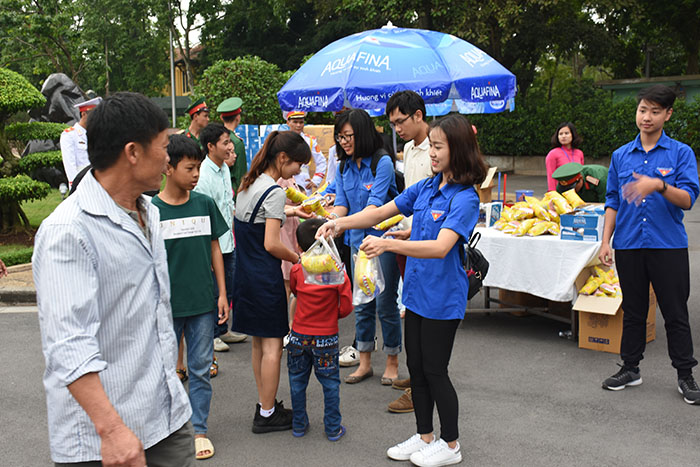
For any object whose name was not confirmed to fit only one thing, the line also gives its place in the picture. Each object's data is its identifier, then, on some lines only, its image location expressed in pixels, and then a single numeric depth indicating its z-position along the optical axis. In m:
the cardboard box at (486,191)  9.87
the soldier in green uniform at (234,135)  6.89
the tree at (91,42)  21.42
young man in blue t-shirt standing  4.47
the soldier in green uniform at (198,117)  6.73
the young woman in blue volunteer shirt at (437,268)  3.39
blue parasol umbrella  8.02
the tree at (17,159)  10.59
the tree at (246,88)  18.98
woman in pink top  8.16
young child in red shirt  4.10
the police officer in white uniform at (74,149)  6.81
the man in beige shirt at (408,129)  4.50
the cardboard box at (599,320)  5.62
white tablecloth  5.77
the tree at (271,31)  32.73
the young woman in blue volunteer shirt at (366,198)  4.76
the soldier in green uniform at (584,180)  6.52
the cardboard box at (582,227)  5.74
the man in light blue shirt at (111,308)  1.80
